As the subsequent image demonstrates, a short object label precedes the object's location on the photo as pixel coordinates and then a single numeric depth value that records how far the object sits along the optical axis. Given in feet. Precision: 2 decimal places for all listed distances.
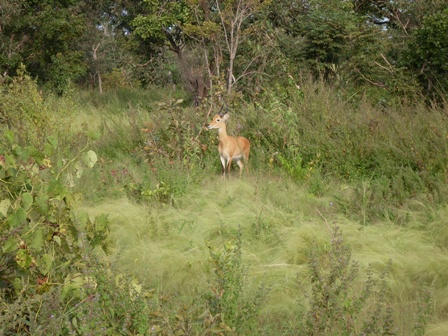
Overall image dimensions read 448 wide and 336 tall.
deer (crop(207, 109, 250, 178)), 48.16
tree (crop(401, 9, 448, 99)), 64.80
